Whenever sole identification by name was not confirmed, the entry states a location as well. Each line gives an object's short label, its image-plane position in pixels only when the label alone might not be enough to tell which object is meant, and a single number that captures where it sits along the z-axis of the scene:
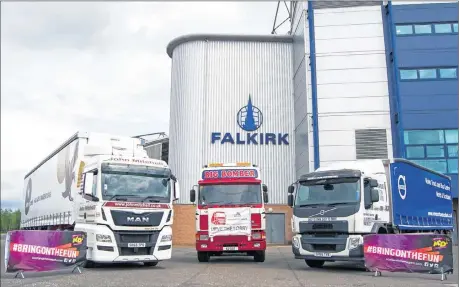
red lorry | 14.97
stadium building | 27.98
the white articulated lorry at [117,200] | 12.27
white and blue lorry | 12.10
